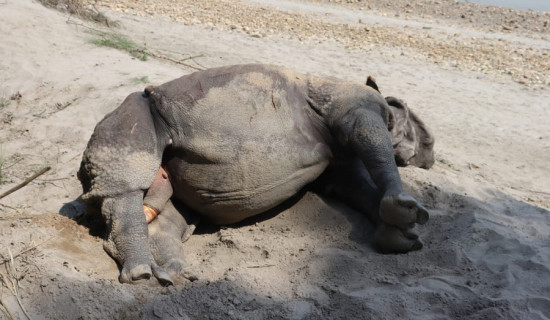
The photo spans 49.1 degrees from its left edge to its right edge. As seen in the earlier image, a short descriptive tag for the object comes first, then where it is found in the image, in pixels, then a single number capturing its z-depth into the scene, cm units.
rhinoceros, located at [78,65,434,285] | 376
